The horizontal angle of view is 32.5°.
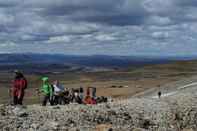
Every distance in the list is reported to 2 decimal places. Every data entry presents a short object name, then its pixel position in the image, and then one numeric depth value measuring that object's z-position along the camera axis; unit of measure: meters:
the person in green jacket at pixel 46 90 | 15.79
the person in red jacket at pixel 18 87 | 14.46
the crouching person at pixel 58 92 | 16.32
